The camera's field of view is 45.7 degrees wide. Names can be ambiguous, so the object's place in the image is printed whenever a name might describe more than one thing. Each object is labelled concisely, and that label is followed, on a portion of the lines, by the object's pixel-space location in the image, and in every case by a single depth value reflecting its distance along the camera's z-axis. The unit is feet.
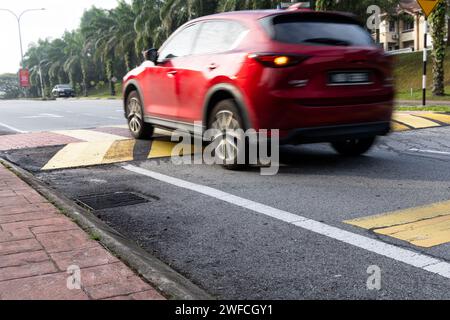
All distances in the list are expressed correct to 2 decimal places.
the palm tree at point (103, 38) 172.65
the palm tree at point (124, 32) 158.61
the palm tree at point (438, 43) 67.56
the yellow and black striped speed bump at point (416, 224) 11.82
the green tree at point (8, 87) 473.67
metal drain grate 15.94
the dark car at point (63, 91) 203.00
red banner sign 268.82
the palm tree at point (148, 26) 129.64
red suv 17.88
